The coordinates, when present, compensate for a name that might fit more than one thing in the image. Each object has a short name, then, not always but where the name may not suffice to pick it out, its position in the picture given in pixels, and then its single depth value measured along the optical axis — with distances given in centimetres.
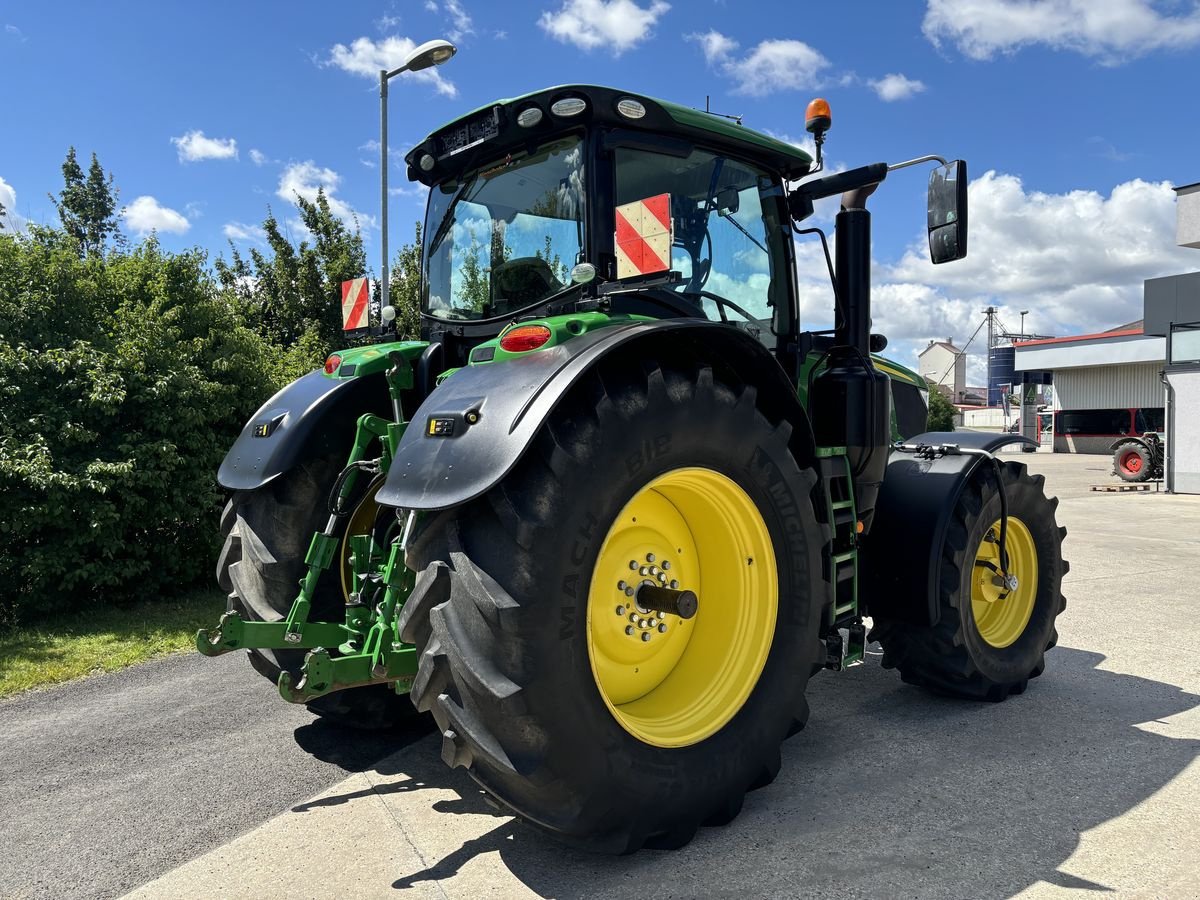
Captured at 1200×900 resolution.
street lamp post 933
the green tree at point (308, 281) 1250
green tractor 247
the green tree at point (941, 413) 4272
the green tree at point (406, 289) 1216
